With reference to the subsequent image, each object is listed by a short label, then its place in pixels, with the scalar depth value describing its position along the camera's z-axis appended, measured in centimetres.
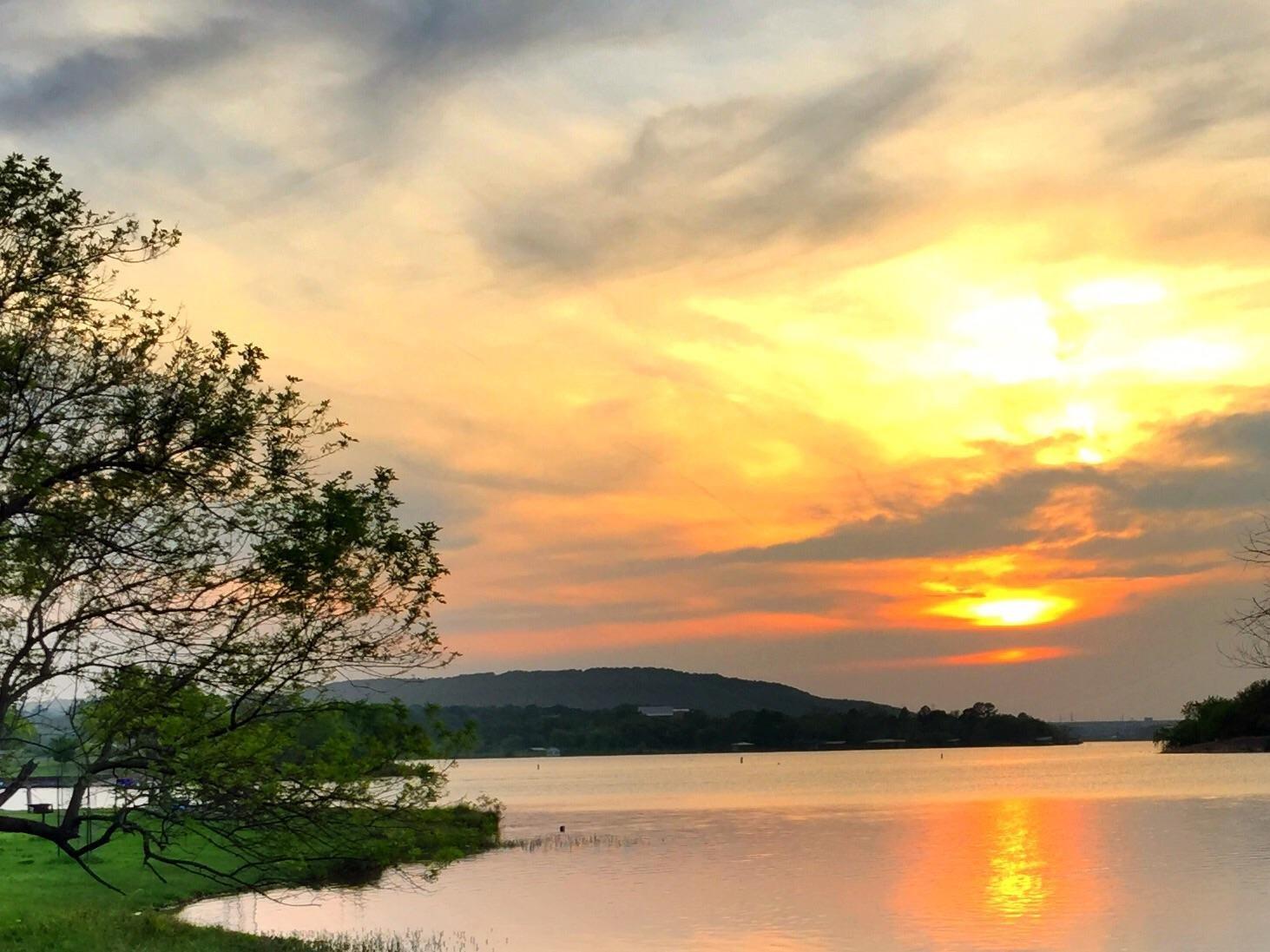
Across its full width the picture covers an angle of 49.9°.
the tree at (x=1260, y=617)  2369
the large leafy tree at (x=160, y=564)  2158
